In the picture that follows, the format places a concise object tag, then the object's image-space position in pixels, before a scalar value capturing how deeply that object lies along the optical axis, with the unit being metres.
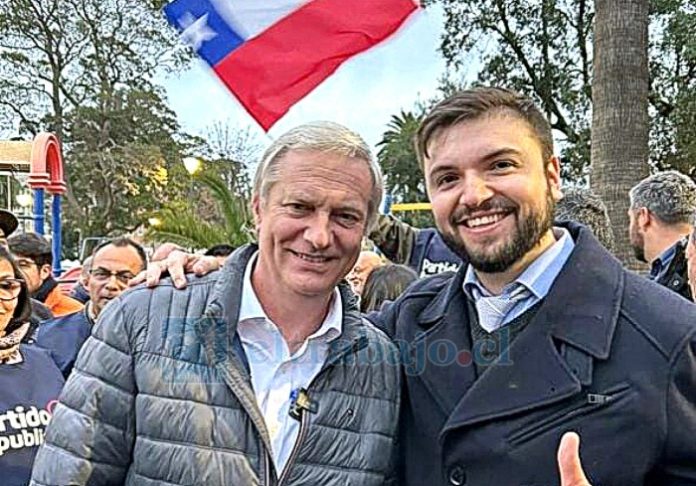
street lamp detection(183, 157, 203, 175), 14.77
